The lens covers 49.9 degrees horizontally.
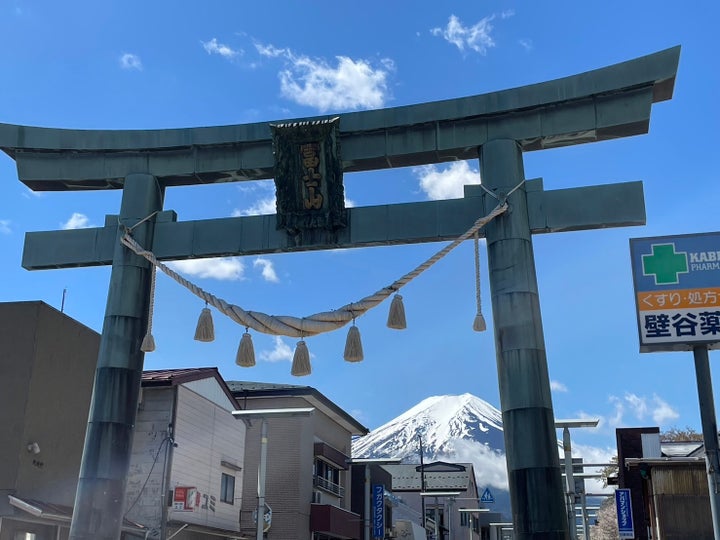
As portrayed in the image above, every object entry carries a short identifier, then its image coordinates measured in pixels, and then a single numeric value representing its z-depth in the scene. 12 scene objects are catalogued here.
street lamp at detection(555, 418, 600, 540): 19.98
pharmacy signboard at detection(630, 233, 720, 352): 11.38
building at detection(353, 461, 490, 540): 51.72
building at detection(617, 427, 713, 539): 23.22
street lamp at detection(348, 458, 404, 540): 32.33
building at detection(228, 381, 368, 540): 33.88
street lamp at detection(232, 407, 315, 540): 21.14
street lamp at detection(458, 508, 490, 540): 74.91
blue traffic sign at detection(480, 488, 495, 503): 62.21
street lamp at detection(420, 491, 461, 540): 40.66
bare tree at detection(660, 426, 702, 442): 56.19
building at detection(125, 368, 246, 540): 24.45
